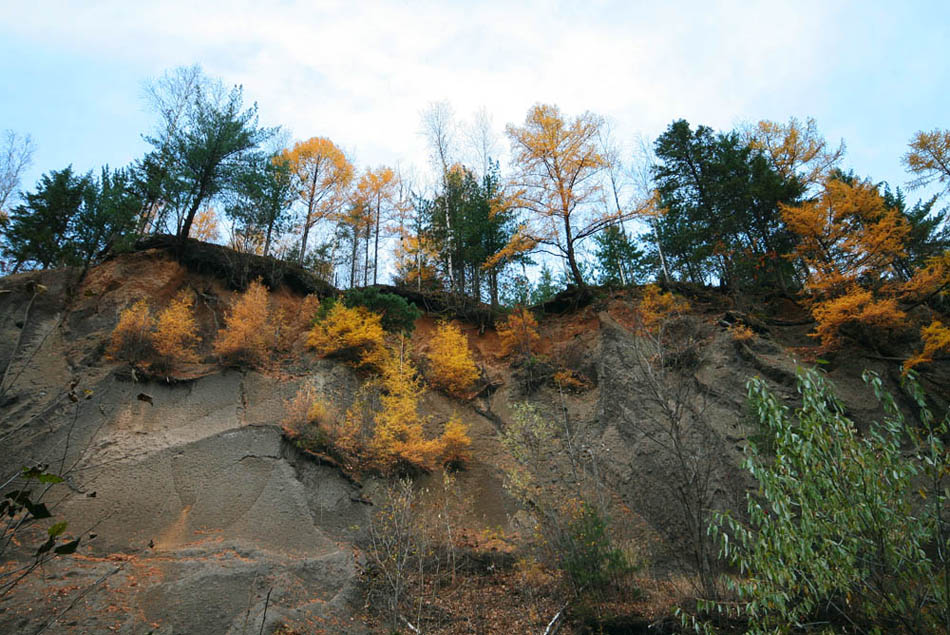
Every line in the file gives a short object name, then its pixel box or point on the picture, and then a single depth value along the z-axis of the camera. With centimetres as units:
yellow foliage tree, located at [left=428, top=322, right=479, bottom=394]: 2059
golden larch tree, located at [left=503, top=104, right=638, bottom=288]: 2388
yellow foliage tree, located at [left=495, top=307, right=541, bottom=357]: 2277
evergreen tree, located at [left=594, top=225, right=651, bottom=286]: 2739
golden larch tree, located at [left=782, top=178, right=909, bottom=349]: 1680
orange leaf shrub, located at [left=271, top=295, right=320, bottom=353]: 2015
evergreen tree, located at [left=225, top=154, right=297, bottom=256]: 2133
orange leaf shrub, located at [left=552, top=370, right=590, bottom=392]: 2083
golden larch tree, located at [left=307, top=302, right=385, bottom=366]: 1908
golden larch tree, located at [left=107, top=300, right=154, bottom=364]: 1667
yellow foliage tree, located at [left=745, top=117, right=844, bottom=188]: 2322
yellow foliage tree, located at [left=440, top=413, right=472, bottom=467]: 1762
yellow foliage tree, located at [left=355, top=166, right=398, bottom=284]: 2994
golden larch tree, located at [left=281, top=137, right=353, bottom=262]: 2658
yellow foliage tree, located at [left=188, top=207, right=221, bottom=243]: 2841
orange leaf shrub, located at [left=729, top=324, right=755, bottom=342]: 1947
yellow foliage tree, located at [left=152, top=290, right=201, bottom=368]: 1689
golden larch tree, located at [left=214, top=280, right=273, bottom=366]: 1800
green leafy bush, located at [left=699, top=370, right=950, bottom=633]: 545
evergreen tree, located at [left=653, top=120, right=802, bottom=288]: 2180
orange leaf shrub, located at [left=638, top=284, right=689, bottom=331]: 2020
